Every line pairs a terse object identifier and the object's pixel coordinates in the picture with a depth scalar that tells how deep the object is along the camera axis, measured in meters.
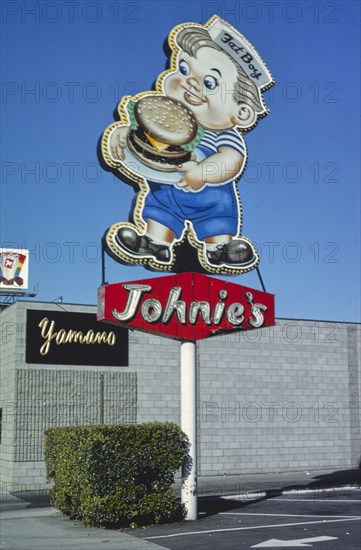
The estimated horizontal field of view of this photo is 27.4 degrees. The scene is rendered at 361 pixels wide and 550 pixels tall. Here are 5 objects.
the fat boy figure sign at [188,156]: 18.55
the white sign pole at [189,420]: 16.64
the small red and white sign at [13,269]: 39.00
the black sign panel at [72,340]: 25.45
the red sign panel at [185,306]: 16.45
